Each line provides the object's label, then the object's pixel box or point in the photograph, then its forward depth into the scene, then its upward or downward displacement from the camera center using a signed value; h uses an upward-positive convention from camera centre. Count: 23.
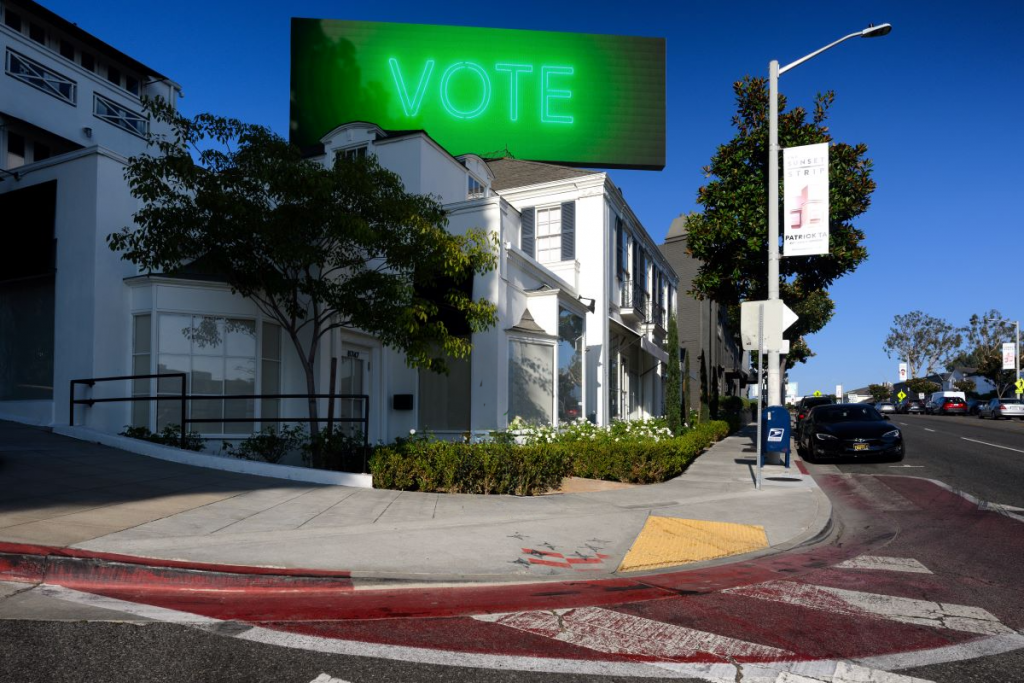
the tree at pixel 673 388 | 23.47 -0.91
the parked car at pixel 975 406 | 54.28 -3.33
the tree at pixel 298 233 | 11.73 +2.02
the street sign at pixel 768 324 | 12.32 +0.64
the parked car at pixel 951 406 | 57.33 -3.39
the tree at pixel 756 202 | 20.98 +4.60
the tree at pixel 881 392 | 108.38 -4.45
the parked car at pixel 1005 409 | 45.62 -2.88
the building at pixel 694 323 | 40.56 +2.14
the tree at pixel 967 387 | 81.94 -2.68
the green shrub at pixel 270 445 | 12.68 -1.57
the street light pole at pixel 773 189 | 15.67 +3.72
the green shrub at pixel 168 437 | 12.29 -1.40
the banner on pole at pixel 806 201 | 15.55 +3.46
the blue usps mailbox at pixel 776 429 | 14.45 -1.36
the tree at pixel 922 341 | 97.56 +2.93
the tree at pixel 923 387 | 89.06 -2.95
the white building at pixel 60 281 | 13.13 +1.34
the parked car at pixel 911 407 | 65.69 -4.07
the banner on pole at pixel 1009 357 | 64.88 +0.58
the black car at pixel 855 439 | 16.31 -1.73
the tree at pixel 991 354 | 73.81 +1.09
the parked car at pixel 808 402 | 33.76 -1.98
